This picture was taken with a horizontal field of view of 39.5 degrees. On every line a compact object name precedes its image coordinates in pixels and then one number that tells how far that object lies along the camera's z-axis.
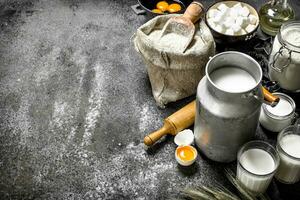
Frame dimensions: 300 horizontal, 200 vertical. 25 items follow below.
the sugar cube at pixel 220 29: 1.98
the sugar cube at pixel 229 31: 1.96
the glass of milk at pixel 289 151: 1.54
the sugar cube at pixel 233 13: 2.01
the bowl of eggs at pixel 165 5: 2.18
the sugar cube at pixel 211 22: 2.00
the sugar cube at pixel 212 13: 2.03
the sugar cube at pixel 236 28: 1.96
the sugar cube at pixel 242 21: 1.98
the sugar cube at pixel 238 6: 2.04
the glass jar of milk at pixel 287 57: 1.71
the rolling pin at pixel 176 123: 1.75
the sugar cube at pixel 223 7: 2.02
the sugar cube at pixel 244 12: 2.01
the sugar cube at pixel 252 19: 2.01
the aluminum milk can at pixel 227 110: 1.46
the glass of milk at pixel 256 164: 1.52
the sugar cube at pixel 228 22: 1.97
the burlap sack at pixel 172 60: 1.74
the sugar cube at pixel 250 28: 1.98
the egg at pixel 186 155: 1.69
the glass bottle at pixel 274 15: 2.08
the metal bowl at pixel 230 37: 1.94
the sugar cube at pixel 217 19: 1.99
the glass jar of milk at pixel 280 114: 1.72
